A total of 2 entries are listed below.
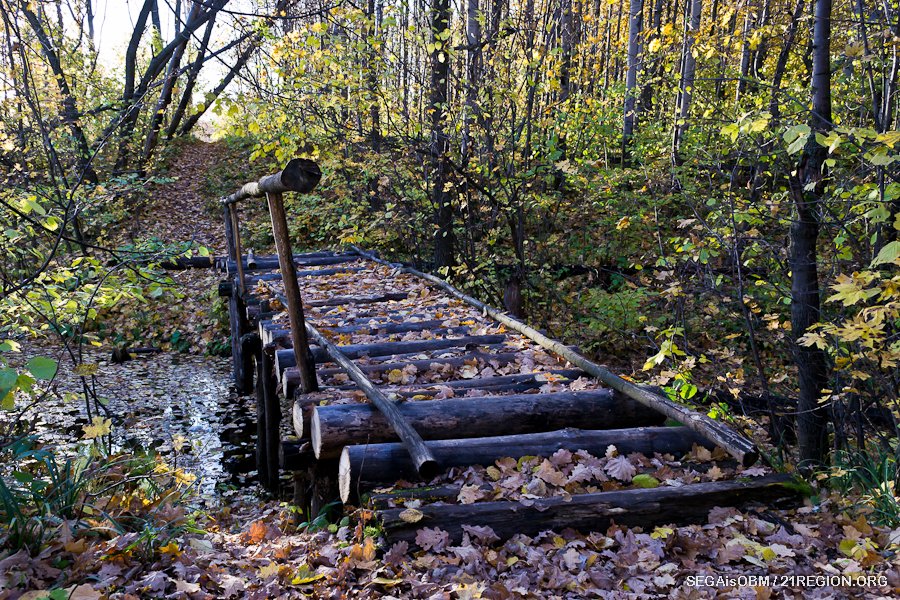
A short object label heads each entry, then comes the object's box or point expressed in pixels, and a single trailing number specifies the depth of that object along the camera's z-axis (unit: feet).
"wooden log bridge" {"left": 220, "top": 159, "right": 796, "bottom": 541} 11.17
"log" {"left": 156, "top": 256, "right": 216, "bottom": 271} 45.85
